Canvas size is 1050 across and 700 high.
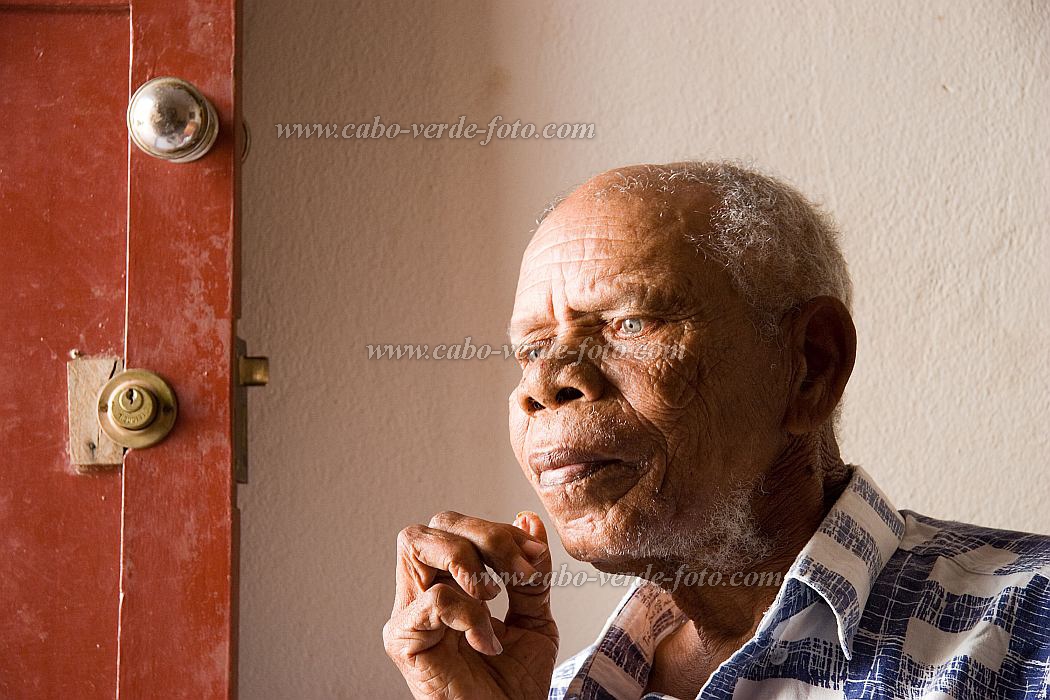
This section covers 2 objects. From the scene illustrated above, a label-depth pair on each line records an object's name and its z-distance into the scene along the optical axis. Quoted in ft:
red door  4.06
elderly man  3.77
